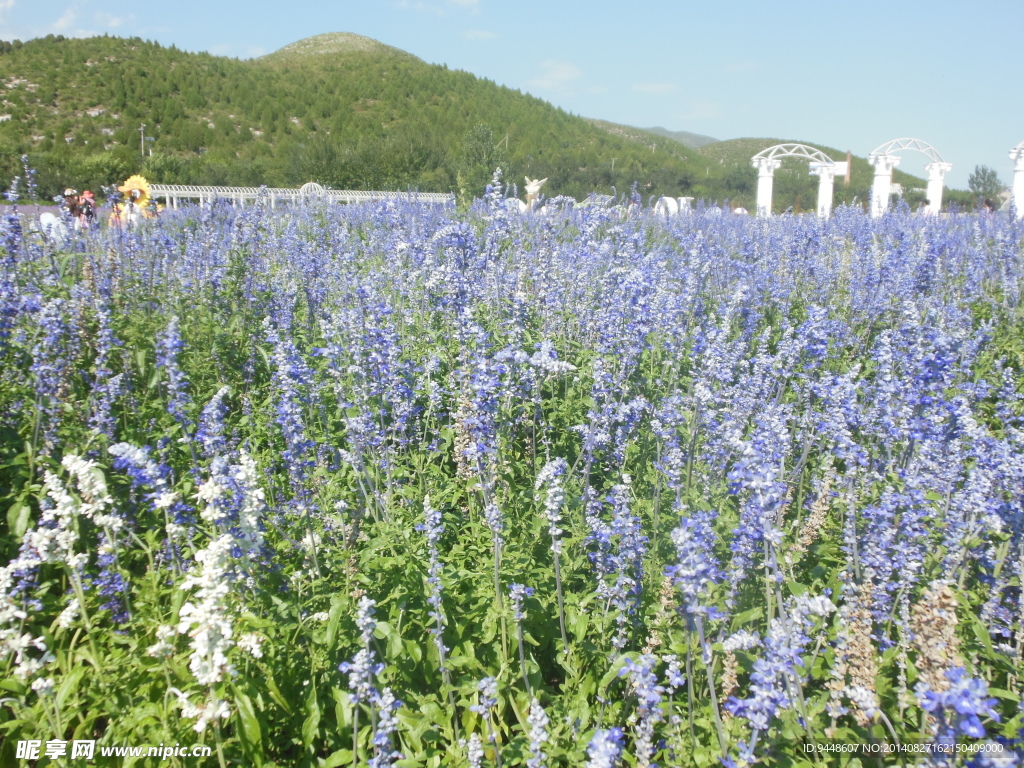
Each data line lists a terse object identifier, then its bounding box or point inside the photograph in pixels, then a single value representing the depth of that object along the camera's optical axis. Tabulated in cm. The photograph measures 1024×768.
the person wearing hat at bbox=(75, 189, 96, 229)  731
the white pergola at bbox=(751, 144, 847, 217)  1891
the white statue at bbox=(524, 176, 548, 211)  1259
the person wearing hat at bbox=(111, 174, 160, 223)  764
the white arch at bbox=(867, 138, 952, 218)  1548
